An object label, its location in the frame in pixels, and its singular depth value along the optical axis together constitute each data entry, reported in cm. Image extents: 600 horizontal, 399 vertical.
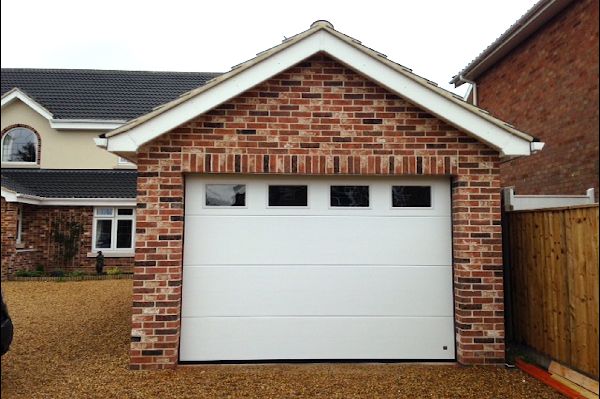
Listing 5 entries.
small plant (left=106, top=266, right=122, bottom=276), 1464
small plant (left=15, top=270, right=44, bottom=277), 1380
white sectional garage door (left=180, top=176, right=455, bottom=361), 567
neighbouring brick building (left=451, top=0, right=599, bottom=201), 705
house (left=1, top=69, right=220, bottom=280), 1481
